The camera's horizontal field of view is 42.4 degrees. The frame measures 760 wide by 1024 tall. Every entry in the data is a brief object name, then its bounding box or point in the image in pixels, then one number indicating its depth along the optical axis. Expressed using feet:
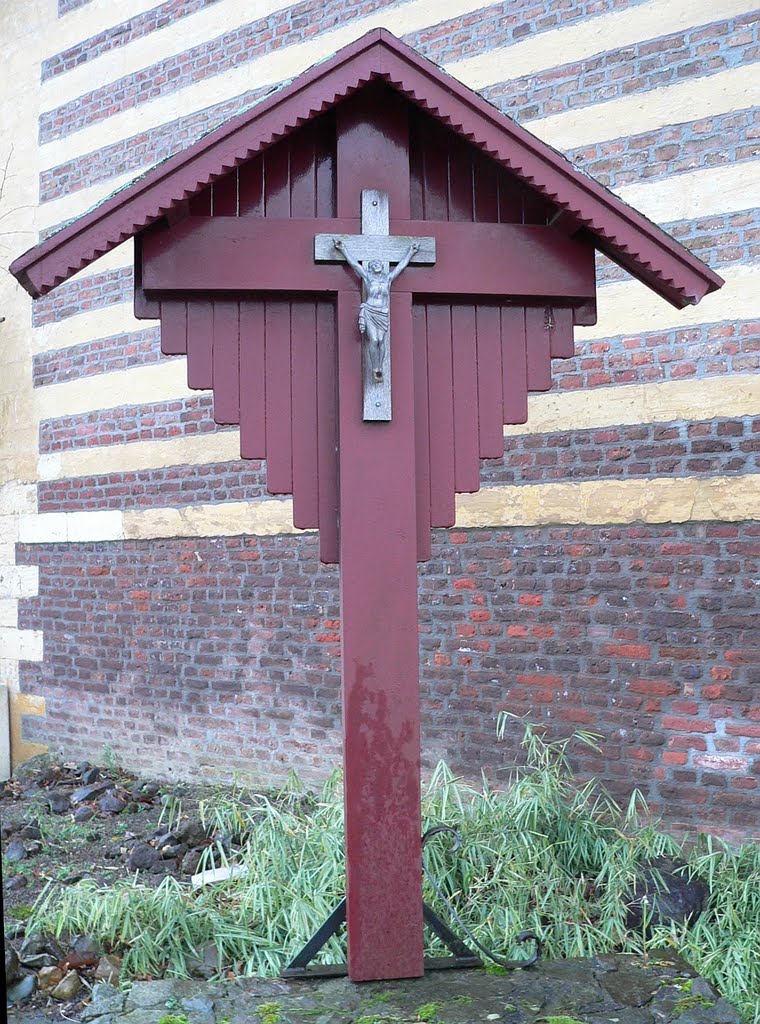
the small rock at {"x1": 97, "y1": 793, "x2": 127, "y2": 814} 22.90
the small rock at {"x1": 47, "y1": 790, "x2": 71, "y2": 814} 23.41
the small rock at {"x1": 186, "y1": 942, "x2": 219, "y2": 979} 13.42
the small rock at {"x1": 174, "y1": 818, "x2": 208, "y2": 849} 19.44
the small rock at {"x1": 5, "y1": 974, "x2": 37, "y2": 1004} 12.75
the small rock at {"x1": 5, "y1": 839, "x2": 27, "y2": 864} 19.79
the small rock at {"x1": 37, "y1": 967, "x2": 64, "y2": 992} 13.05
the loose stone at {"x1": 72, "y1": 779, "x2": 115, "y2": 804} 23.84
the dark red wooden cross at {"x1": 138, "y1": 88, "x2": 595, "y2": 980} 10.88
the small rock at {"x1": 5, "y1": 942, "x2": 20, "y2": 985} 12.92
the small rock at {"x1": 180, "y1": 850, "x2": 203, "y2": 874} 18.20
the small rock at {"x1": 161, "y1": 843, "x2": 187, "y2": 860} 18.86
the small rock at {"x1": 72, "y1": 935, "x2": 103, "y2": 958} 13.82
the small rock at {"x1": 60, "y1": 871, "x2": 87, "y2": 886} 18.26
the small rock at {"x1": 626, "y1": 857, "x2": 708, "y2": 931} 14.53
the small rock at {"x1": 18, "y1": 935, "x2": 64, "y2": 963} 13.99
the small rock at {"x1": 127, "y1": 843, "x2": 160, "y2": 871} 18.63
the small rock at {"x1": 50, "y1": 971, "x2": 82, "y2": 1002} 12.81
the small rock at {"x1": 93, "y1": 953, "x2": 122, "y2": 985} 13.19
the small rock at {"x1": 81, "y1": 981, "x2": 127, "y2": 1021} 10.25
